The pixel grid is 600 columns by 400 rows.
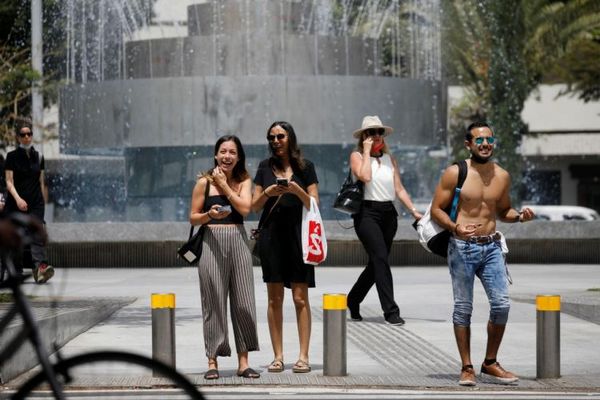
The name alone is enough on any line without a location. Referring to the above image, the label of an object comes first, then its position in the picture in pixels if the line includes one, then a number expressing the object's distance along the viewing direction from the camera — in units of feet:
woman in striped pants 59.51
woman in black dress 61.73
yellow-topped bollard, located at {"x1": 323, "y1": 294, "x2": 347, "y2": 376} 59.51
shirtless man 58.35
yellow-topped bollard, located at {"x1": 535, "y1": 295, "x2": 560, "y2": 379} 59.41
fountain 169.00
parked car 317.12
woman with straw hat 78.26
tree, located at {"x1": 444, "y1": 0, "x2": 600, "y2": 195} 285.79
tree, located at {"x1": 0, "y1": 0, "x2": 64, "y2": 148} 252.73
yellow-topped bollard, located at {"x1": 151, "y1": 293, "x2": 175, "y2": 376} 59.12
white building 433.14
